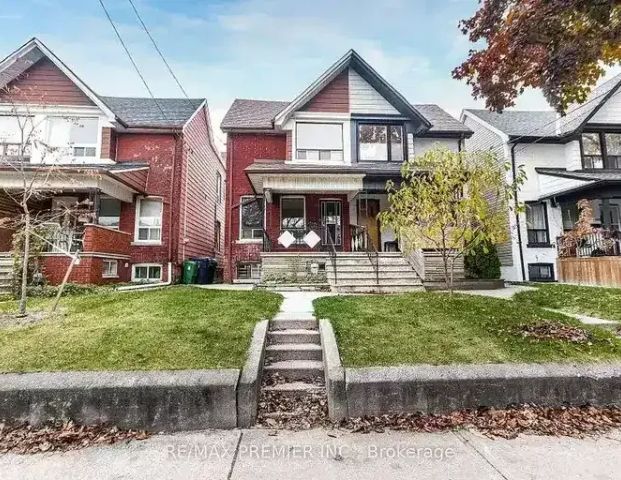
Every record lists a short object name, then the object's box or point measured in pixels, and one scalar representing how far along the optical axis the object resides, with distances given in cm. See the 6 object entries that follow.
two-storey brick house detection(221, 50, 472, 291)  1474
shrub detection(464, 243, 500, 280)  1270
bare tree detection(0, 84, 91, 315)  1150
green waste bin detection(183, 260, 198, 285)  1474
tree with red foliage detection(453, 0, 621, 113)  559
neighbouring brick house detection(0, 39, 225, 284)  1271
